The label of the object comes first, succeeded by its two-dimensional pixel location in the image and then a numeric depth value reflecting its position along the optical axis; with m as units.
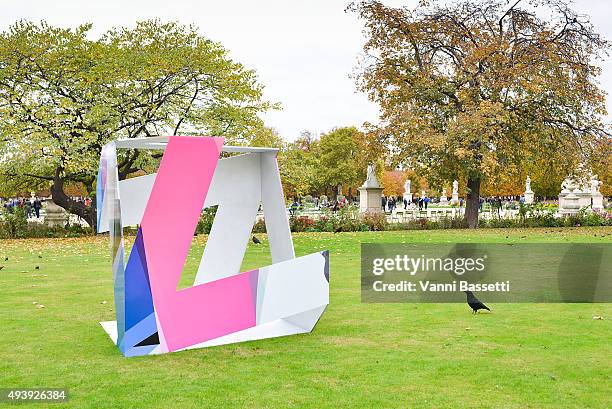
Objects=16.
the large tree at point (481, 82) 29.51
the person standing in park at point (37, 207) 41.83
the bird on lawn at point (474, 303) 9.92
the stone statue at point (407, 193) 62.04
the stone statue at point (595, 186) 42.62
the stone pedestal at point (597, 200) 43.53
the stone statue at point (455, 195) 62.41
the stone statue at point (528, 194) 58.25
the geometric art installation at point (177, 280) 7.59
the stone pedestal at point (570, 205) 33.53
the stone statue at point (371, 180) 33.34
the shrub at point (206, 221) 28.05
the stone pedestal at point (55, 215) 30.56
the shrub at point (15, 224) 27.09
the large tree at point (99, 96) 26.11
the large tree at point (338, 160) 65.62
